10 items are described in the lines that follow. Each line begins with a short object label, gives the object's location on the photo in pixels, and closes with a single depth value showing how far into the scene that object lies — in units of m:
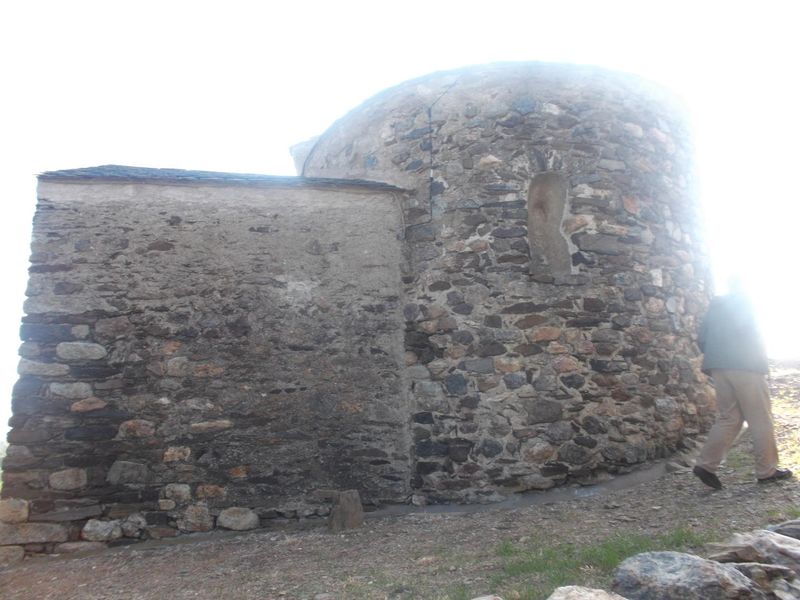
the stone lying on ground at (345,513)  5.35
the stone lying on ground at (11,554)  5.05
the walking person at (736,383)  4.89
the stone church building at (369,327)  5.50
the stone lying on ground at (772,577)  3.09
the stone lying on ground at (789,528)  3.65
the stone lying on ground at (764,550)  3.26
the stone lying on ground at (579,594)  2.94
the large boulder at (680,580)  2.98
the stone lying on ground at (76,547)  5.16
